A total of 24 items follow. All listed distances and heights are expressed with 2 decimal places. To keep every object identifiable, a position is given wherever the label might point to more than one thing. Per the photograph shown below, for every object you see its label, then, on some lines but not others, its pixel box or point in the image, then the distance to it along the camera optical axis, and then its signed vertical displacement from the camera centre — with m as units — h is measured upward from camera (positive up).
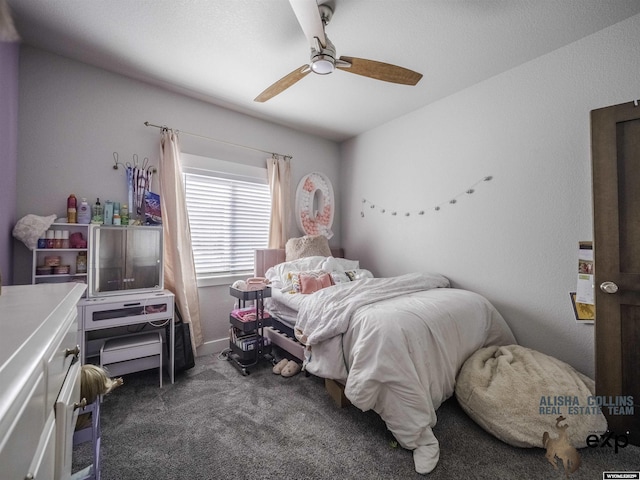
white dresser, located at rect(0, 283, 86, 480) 0.41 -0.26
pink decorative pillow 2.57 -0.33
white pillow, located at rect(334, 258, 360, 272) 3.19 -0.21
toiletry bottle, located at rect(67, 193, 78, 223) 2.20 +0.29
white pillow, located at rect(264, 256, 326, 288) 2.97 -0.22
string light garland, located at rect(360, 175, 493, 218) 2.71 +0.50
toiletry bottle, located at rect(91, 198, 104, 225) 2.28 +0.27
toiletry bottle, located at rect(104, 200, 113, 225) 2.33 +0.27
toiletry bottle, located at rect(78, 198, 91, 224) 2.24 +0.27
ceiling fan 1.46 +1.21
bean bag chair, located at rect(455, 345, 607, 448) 1.59 -0.94
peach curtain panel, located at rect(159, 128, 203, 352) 2.65 +0.22
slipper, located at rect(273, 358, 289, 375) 2.49 -1.07
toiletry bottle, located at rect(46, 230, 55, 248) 2.07 +0.06
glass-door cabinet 2.18 -0.11
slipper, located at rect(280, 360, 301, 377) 2.43 -1.07
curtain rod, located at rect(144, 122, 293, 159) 2.70 +1.16
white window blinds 3.02 +0.32
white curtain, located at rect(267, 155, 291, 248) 3.46 +0.57
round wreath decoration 3.70 +0.57
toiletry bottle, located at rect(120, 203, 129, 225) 2.39 +0.27
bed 1.55 -0.63
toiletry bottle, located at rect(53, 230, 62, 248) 2.09 +0.06
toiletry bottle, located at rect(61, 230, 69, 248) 2.13 +0.06
